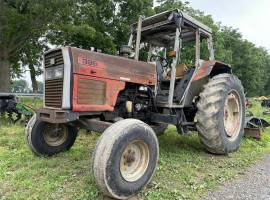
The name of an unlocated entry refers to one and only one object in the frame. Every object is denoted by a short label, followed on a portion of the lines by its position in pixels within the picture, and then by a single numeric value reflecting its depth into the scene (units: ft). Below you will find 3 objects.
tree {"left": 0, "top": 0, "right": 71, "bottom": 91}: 30.07
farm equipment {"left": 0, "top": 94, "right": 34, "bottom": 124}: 17.79
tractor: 7.81
